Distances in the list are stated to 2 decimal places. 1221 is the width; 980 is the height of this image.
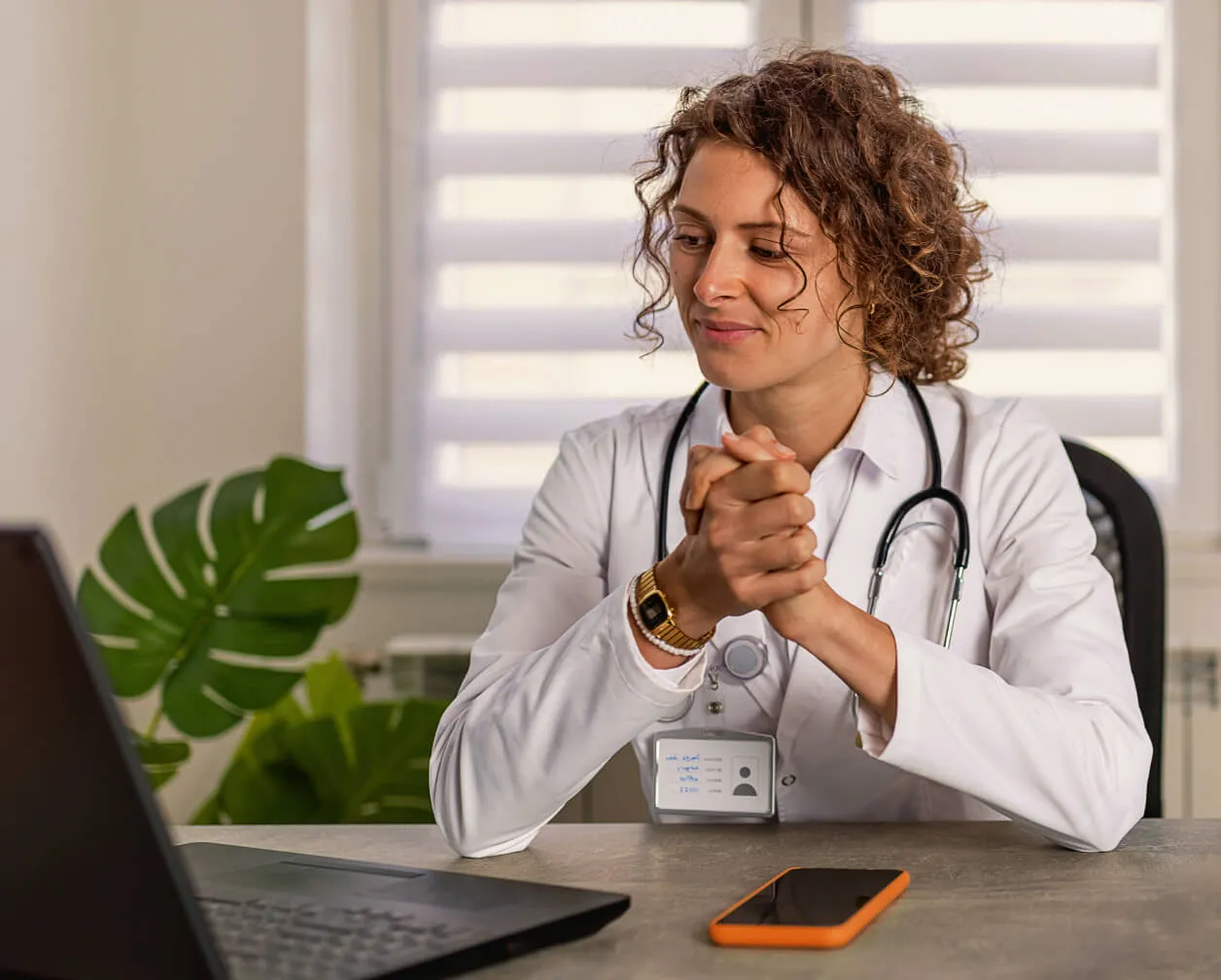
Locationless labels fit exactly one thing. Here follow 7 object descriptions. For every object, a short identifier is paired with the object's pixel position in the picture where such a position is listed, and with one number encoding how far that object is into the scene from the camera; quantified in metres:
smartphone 0.76
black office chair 1.49
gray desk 0.73
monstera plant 1.81
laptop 0.49
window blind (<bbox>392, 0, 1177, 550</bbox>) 2.30
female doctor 1.04
